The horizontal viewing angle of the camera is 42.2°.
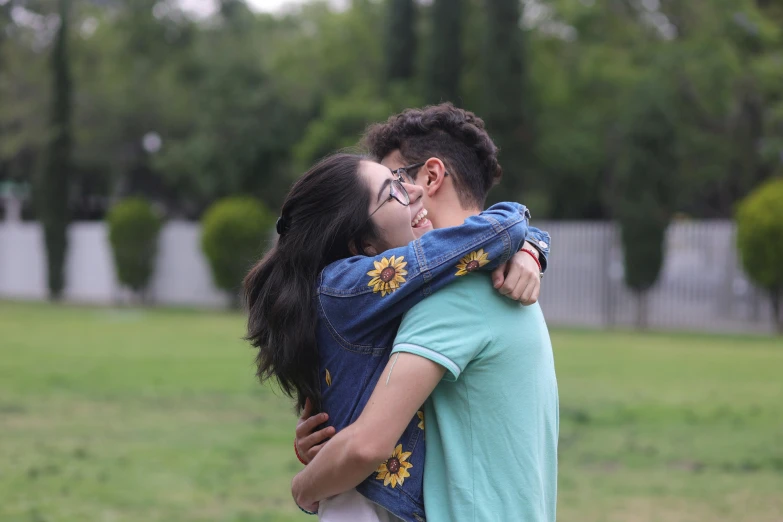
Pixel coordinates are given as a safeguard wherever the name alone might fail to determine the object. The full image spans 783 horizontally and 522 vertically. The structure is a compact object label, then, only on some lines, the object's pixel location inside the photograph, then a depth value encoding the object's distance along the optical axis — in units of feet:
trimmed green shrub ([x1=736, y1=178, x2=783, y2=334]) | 62.03
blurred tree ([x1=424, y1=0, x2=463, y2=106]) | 88.12
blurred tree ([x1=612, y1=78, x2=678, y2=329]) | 70.13
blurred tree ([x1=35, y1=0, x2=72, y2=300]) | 99.45
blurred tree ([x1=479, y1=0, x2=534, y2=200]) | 81.76
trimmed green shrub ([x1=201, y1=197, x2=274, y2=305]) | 86.33
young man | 6.41
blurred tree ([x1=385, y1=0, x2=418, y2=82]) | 97.35
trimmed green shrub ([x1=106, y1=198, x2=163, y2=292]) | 92.89
